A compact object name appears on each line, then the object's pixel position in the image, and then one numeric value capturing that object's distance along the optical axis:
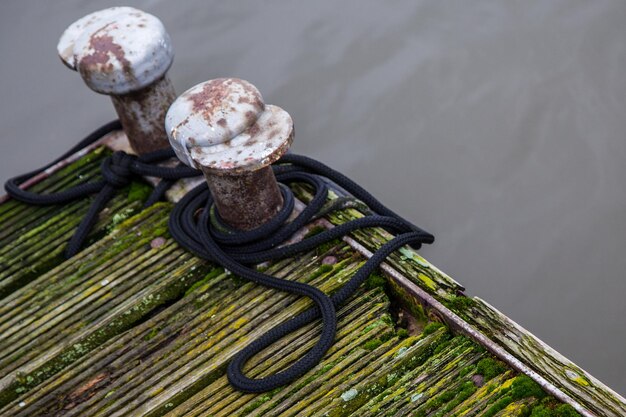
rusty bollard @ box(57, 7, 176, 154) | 3.90
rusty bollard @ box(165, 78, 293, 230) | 3.25
